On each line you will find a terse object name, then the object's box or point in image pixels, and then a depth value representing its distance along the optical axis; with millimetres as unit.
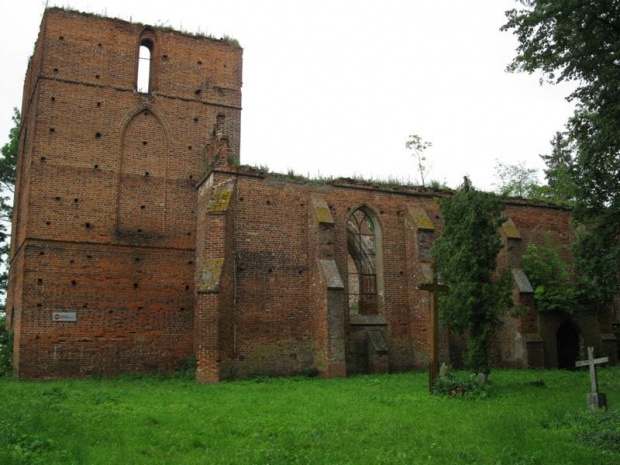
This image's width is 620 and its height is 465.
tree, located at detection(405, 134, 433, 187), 29745
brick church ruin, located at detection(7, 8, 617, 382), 16516
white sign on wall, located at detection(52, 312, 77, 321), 16875
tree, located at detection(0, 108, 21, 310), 24297
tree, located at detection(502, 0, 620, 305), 11242
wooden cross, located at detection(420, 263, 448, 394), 12539
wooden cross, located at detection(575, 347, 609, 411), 9672
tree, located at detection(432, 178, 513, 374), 13062
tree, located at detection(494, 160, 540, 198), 34406
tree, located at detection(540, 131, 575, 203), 33906
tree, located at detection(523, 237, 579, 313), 18906
